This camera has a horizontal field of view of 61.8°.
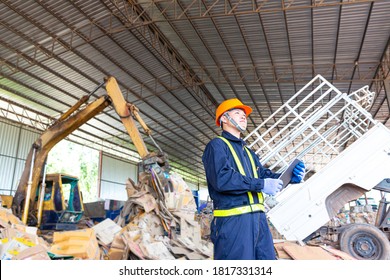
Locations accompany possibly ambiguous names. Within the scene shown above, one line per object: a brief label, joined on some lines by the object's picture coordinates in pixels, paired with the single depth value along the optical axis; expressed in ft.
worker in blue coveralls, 8.27
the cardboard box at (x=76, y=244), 19.11
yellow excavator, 30.23
